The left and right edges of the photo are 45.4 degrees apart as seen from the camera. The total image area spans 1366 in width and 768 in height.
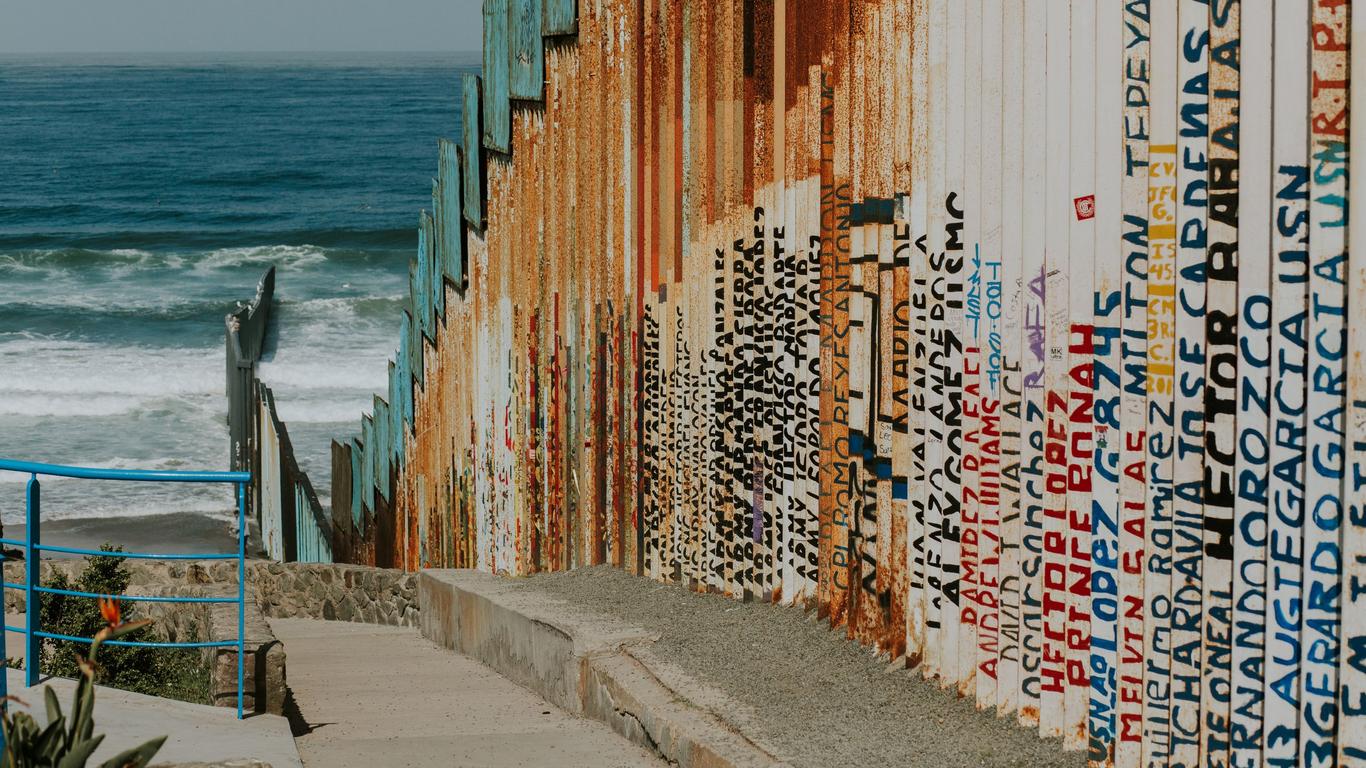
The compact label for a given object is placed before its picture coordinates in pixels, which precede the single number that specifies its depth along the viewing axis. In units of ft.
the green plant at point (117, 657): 27.17
